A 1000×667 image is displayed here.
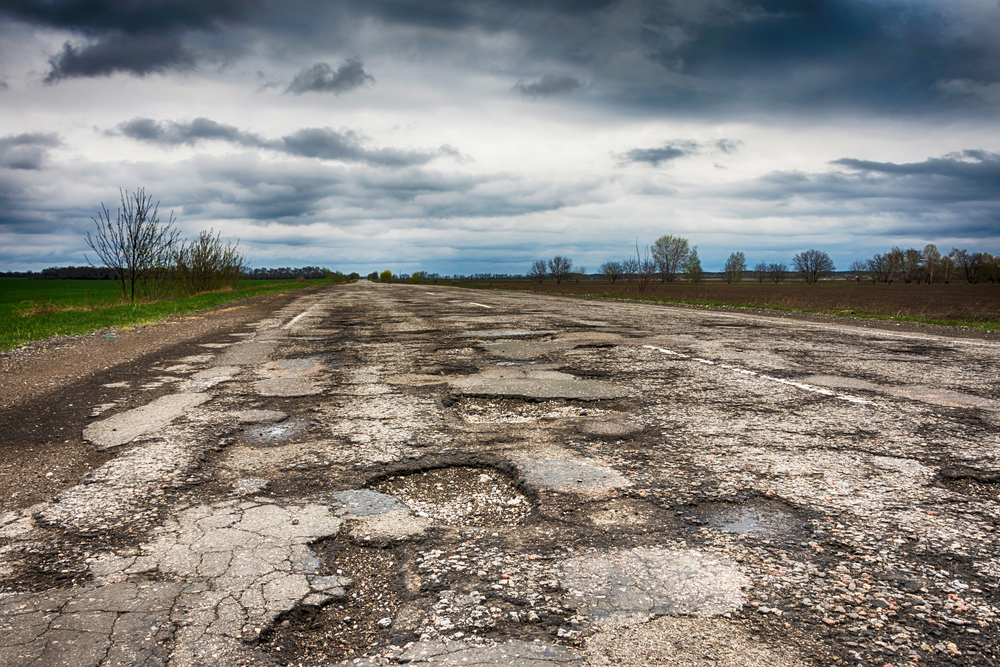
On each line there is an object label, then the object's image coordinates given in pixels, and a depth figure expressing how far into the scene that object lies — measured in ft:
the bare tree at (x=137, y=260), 63.00
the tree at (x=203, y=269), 88.63
